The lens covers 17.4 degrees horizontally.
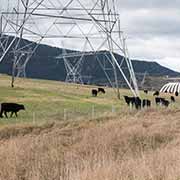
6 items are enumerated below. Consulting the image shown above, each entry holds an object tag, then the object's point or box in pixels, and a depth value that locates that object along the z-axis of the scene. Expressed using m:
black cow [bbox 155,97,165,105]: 48.88
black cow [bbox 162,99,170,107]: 47.07
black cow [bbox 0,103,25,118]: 33.72
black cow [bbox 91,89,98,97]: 54.67
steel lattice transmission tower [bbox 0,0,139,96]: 43.91
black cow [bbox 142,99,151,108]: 44.45
